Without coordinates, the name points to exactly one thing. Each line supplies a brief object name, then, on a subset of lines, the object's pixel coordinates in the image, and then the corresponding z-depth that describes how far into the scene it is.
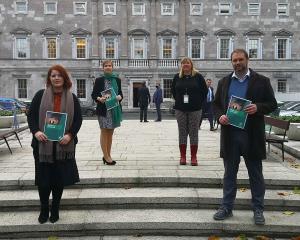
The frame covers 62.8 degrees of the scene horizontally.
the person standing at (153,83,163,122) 12.96
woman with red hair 3.24
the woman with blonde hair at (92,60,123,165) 4.77
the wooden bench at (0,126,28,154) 5.82
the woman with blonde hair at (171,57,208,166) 4.74
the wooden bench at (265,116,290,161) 5.51
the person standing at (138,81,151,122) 12.46
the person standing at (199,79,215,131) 9.67
